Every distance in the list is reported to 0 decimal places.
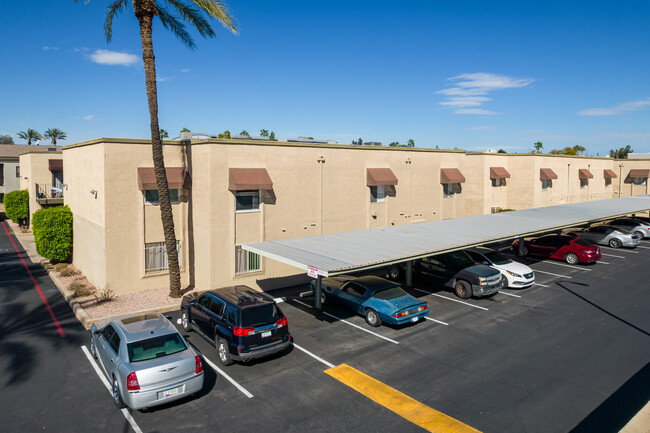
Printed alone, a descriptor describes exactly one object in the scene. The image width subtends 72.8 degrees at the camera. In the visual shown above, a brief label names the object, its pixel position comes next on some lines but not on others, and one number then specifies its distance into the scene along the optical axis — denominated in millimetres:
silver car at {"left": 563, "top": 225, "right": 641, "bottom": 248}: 28906
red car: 23984
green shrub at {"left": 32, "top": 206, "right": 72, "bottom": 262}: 22906
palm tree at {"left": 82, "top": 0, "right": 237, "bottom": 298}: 17438
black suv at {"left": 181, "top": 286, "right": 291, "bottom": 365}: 11758
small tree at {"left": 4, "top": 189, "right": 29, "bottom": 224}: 39000
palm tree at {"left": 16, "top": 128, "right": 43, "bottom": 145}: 81375
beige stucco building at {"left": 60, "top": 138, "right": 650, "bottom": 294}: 18438
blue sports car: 14805
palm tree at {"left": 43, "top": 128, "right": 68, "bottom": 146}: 80062
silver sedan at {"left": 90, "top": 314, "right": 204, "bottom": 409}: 9414
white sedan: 19469
